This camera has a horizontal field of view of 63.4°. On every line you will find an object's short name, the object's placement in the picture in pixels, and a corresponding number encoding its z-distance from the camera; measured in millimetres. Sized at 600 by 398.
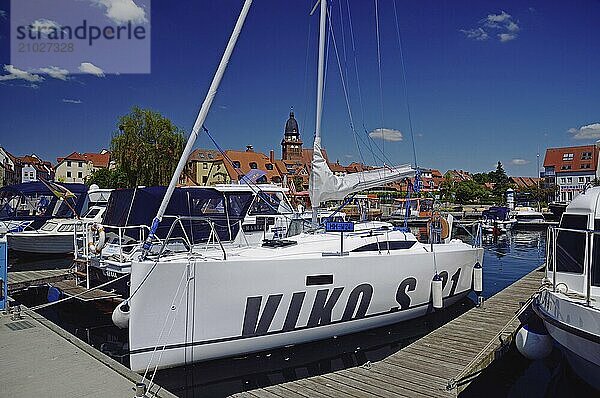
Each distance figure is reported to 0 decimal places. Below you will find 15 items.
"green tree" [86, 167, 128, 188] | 37062
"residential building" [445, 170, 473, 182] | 106200
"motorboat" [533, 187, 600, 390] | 5867
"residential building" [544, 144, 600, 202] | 71812
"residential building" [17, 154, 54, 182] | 97219
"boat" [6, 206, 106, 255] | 19266
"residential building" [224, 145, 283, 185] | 76806
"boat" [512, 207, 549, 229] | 41812
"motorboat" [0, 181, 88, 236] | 20859
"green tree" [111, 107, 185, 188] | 34844
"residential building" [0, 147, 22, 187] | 73906
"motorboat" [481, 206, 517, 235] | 35156
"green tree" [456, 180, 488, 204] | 65250
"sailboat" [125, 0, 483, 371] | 7301
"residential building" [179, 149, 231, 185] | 67438
